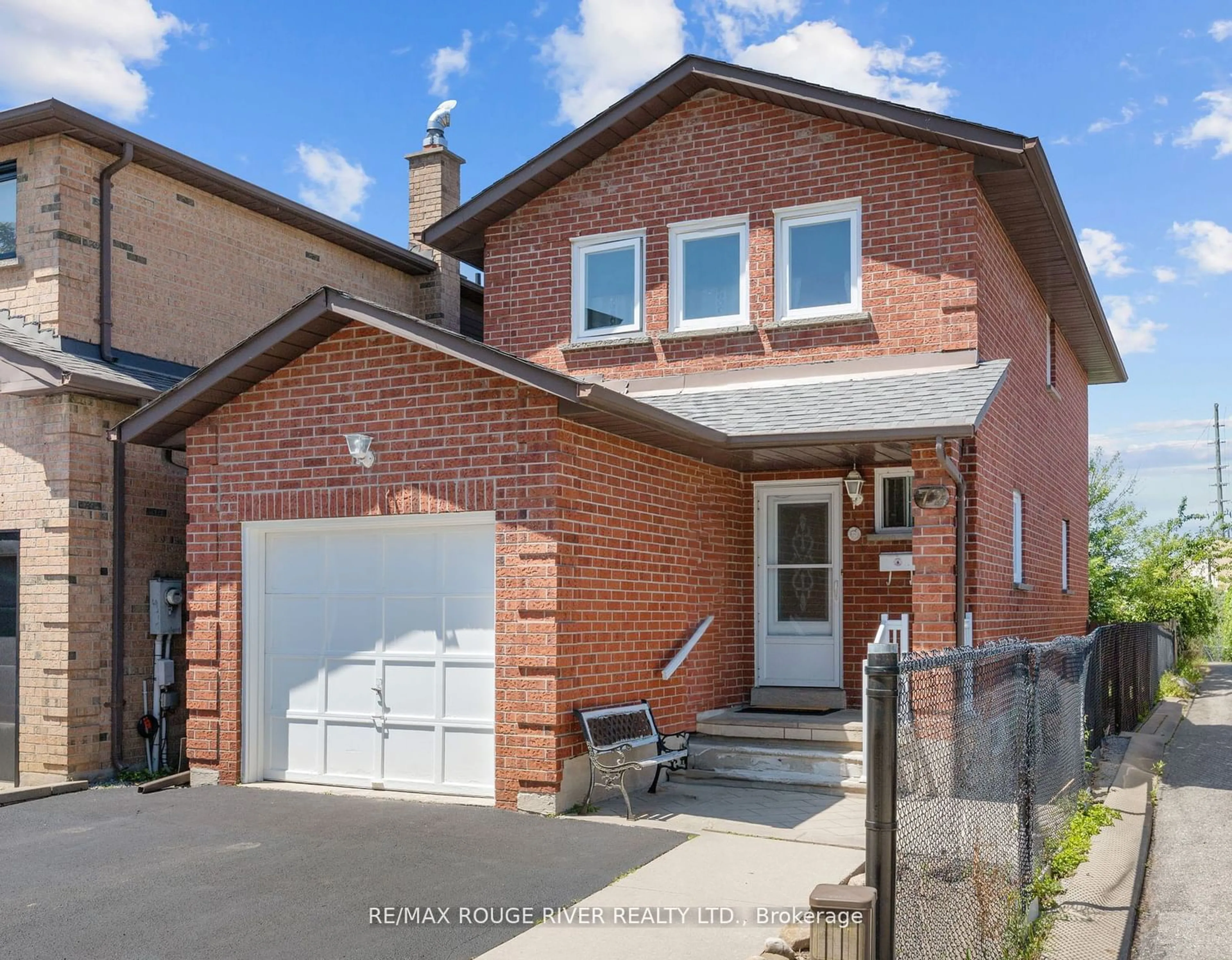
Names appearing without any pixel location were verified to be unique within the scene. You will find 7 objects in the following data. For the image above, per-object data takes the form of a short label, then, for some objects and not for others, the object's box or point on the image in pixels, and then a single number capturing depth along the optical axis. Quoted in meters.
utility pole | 61.86
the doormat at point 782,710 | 11.32
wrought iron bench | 8.91
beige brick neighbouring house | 10.91
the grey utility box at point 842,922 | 4.39
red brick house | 9.26
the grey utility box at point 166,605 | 11.42
